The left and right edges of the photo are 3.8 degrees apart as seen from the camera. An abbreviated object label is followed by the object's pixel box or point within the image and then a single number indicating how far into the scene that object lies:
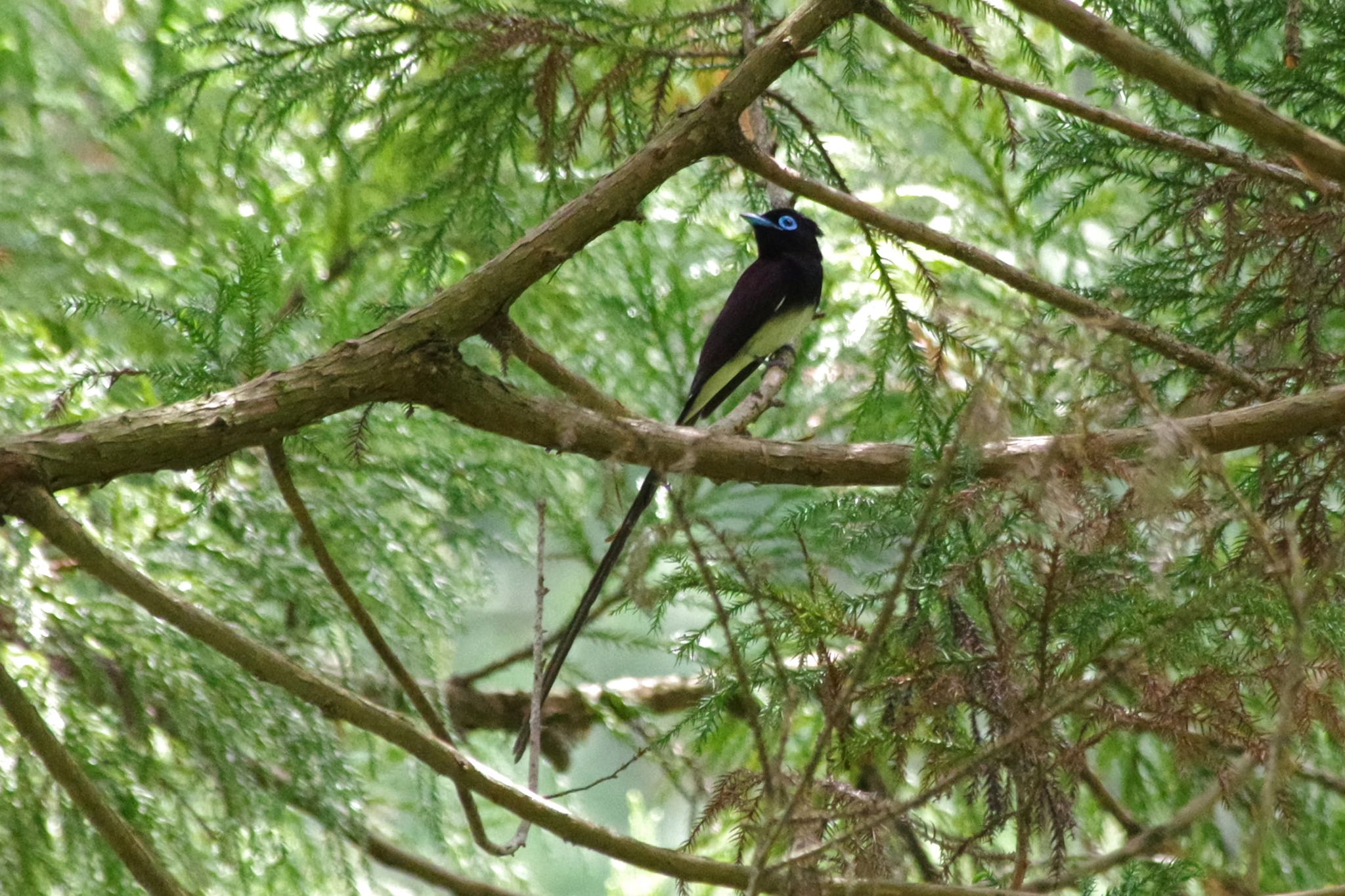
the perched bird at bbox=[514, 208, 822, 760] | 10.48
